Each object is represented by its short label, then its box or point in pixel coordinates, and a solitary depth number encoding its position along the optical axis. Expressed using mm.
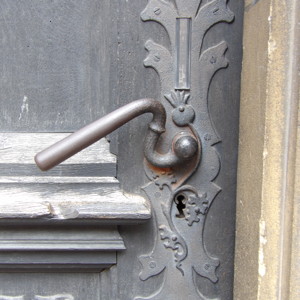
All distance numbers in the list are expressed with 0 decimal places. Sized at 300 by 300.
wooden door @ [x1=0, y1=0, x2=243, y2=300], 855
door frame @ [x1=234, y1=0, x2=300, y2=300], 783
